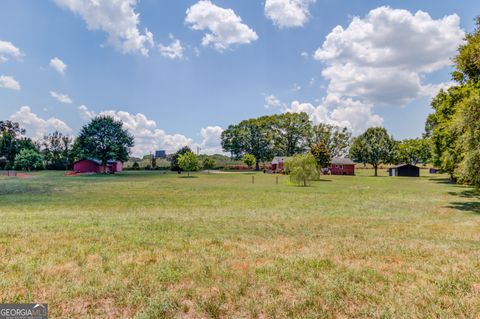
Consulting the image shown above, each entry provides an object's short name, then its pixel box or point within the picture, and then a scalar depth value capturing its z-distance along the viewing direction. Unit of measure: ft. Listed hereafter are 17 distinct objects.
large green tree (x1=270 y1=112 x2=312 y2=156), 274.36
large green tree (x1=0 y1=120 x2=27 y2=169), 221.09
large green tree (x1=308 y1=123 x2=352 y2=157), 272.72
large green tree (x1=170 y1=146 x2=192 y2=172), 226.58
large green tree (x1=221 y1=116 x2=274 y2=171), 279.90
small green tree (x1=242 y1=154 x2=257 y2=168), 253.65
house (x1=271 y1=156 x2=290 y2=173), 232.53
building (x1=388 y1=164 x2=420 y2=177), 200.23
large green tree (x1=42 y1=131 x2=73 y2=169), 239.50
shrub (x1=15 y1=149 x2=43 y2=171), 196.13
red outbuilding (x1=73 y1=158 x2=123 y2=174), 211.06
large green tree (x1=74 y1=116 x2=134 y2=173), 181.37
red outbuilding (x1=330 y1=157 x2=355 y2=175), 222.07
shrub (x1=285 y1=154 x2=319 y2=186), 105.70
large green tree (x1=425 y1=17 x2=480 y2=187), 46.55
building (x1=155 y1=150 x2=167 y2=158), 389.87
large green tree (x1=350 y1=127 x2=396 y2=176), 216.54
